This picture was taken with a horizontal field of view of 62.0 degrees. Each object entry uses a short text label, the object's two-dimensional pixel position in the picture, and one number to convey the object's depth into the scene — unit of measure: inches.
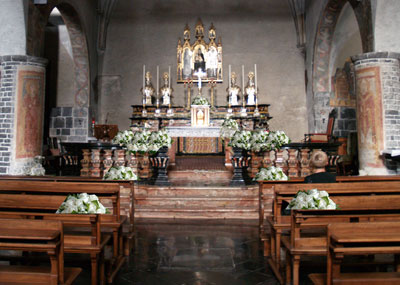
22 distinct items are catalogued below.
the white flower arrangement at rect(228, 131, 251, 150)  249.6
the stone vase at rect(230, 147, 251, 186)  245.9
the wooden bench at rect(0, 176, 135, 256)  139.3
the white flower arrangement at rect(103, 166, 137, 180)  177.5
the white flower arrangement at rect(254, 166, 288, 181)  172.4
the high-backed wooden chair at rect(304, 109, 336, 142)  401.5
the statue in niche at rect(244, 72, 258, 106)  452.3
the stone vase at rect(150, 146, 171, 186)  242.7
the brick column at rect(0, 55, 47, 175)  282.2
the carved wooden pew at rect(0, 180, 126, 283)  113.8
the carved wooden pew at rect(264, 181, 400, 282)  124.4
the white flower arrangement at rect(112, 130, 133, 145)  244.2
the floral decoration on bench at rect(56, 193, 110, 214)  105.4
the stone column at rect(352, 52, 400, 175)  272.4
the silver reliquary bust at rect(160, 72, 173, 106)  466.0
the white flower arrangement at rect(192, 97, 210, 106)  326.6
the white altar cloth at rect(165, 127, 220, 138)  286.8
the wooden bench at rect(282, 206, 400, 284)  101.3
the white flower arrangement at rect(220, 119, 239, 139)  271.0
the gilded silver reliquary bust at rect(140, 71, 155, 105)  462.3
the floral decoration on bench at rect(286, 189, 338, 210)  104.8
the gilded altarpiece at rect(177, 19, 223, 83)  472.4
